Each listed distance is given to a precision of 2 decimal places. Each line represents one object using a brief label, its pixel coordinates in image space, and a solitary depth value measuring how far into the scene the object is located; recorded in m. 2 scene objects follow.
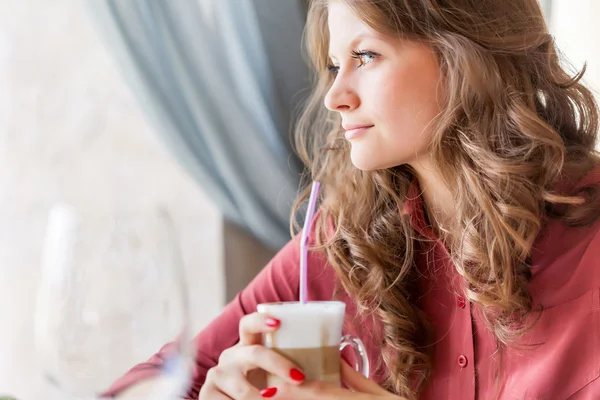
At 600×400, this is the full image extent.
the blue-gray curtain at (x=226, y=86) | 1.75
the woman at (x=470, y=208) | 1.19
